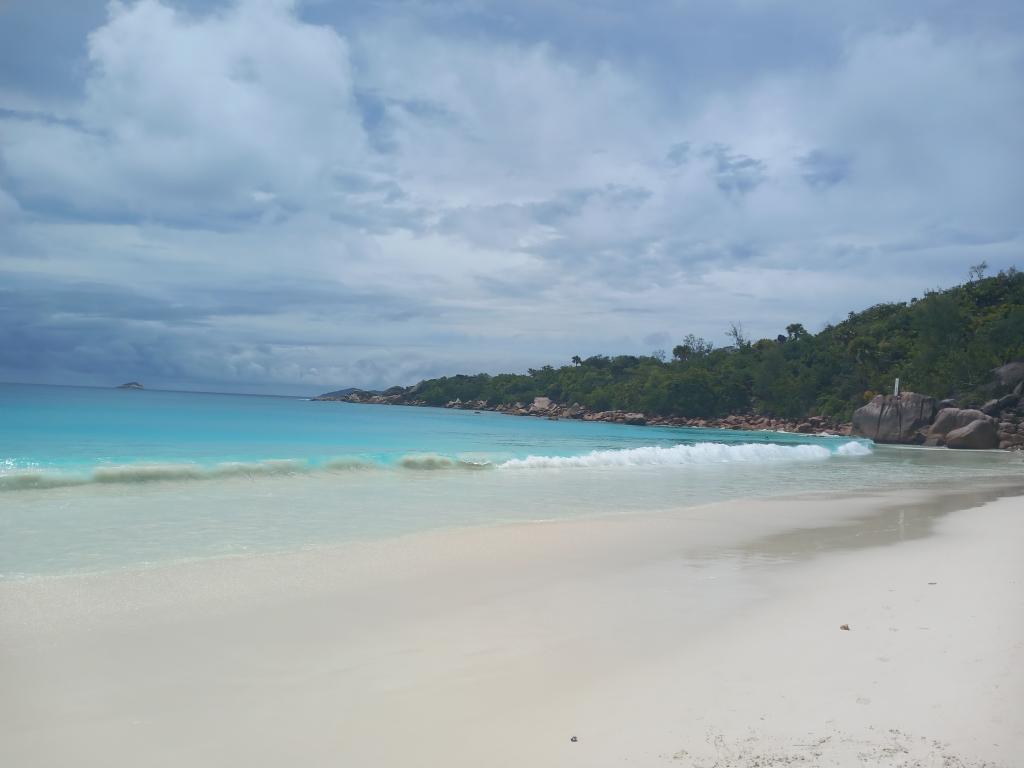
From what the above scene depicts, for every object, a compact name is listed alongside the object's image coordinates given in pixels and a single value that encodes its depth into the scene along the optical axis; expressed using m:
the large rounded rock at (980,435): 40.47
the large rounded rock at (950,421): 43.69
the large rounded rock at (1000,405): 47.84
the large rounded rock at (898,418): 47.12
